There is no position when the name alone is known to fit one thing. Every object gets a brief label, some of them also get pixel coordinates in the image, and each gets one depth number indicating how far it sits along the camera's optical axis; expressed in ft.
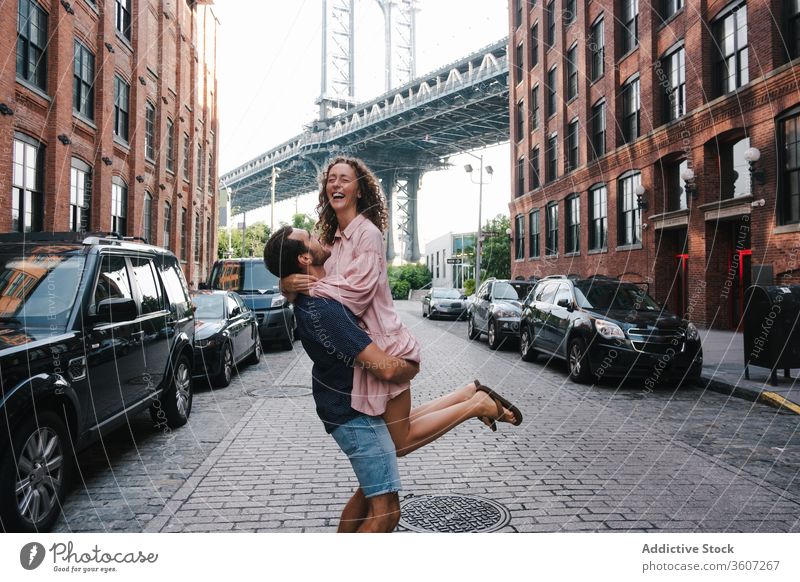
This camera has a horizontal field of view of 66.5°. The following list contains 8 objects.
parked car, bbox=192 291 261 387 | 28.94
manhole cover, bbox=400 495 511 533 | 12.19
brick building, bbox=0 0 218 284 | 39.60
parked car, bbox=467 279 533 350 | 44.39
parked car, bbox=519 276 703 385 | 30.66
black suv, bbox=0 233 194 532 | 11.39
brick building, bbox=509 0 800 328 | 48.57
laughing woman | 7.40
